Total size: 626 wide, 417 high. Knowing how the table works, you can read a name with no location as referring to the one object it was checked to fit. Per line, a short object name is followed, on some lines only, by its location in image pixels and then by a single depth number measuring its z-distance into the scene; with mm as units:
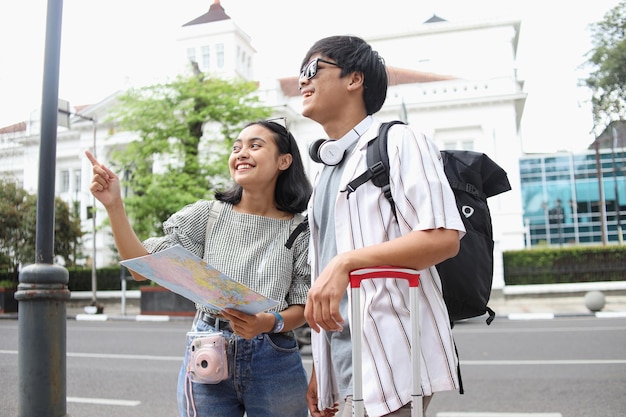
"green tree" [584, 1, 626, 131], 12719
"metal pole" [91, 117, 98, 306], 21512
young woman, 2070
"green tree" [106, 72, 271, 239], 20484
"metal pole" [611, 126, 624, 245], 35219
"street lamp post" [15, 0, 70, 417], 3322
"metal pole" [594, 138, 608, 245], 36812
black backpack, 1604
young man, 1452
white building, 31469
